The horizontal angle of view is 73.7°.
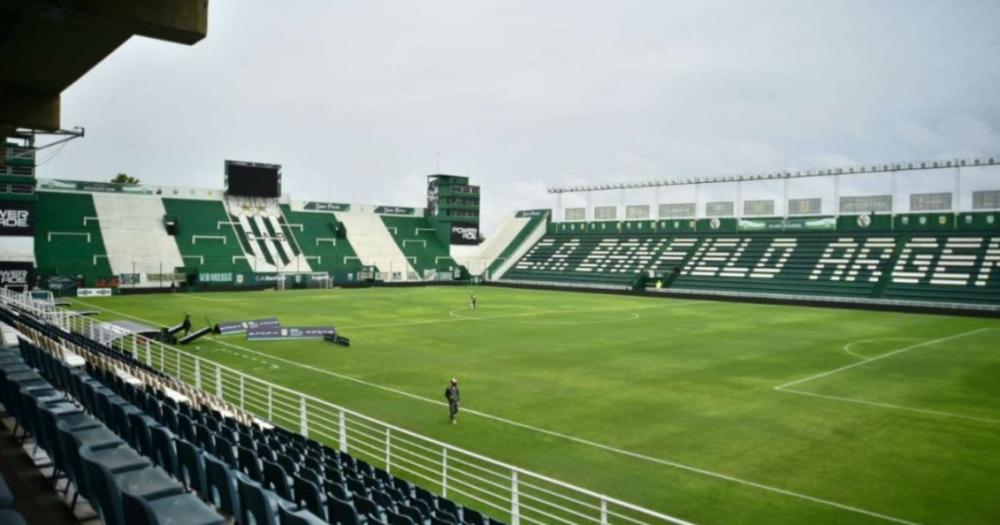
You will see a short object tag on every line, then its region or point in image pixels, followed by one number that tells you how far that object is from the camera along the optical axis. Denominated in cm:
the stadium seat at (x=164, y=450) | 773
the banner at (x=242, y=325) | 3256
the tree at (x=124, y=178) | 9986
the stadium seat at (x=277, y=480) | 750
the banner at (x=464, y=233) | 9181
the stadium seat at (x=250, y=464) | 799
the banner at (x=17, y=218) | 5553
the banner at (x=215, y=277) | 6525
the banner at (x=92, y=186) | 6756
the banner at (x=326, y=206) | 8552
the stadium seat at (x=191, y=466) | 730
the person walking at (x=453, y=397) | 1770
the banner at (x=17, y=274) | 5359
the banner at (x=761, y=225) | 7415
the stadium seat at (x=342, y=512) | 652
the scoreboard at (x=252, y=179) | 7700
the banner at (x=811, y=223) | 7062
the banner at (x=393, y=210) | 9250
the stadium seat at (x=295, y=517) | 503
